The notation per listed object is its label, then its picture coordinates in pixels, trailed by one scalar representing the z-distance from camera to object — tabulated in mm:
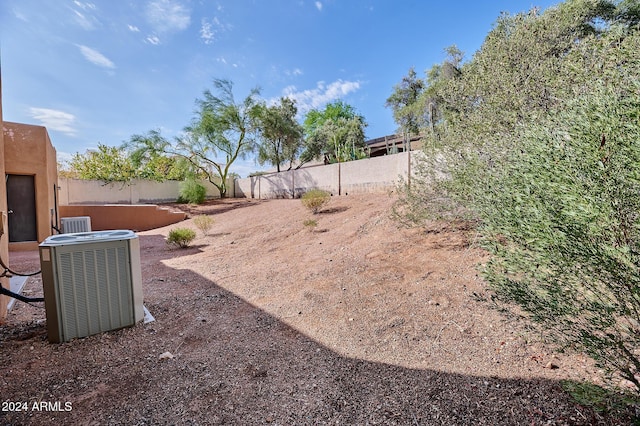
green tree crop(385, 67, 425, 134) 19659
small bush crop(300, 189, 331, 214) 9711
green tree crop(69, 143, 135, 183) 16188
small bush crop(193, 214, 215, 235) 9516
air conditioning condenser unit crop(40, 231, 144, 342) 2387
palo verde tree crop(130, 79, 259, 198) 16828
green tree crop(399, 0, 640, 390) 1441
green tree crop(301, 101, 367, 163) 22172
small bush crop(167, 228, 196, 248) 7570
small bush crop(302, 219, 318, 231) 7879
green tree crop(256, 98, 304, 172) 17938
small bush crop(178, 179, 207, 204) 16484
